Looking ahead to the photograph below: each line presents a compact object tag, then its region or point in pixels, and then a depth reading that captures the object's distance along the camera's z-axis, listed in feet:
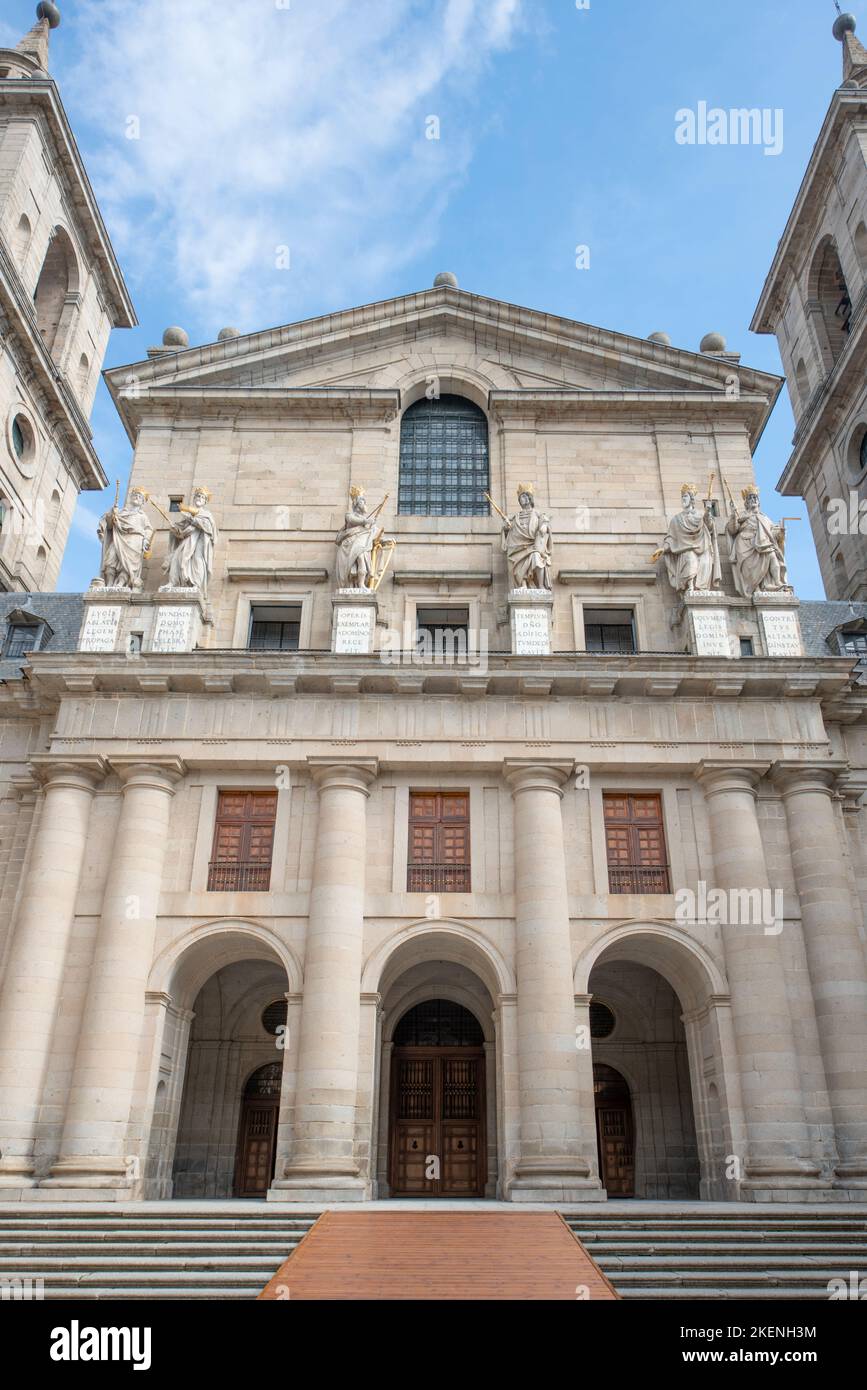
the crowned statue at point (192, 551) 78.79
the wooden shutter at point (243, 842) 69.67
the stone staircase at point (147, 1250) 40.57
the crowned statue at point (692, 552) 78.59
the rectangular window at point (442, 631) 80.53
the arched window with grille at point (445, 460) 88.79
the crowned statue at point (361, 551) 78.79
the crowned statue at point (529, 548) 78.74
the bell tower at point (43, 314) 116.57
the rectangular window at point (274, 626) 82.43
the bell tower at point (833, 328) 120.16
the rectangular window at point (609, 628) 82.23
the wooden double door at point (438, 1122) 73.31
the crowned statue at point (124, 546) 79.10
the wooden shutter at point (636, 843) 69.67
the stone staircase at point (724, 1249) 41.24
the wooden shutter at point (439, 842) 69.36
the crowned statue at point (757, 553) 79.05
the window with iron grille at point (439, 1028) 78.07
